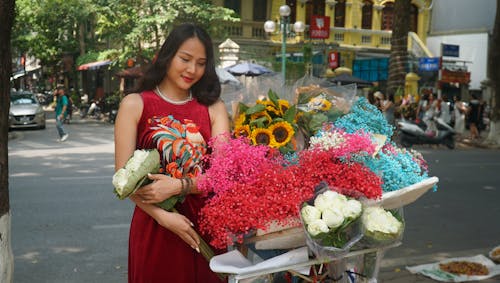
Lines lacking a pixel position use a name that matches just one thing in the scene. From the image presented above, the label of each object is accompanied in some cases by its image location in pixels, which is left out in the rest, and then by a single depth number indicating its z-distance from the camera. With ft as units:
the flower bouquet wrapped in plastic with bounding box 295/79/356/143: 8.89
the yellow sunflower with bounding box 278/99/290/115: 8.98
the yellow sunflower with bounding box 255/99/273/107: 8.95
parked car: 66.49
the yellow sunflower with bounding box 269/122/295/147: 8.46
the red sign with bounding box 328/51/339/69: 84.28
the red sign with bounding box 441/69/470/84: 82.43
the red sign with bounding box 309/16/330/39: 70.95
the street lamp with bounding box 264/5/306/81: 57.41
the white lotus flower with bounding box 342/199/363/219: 6.72
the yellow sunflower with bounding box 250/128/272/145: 8.45
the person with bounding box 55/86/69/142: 54.65
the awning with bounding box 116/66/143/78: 78.95
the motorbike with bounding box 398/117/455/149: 51.67
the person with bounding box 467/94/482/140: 65.46
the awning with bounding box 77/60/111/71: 95.96
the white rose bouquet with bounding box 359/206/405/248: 7.09
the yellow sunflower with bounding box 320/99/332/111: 9.12
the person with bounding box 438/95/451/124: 60.64
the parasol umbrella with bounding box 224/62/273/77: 67.41
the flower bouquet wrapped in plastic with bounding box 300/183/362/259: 6.64
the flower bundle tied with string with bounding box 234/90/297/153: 8.45
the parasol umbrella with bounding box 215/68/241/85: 52.75
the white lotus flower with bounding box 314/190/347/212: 6.75
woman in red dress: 8.05
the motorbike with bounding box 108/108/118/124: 81.15
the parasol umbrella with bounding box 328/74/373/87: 73.01
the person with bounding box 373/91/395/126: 50.88
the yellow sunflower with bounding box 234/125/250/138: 8.63
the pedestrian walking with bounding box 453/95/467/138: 66.93
